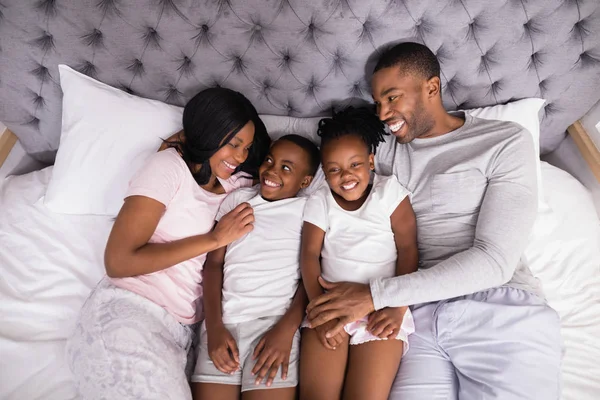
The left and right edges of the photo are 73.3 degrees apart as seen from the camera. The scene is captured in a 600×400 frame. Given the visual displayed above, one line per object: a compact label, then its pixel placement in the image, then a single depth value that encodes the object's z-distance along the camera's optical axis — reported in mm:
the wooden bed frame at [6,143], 1654
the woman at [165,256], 1040
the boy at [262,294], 1135
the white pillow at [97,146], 1454
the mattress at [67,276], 1157
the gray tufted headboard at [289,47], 1396
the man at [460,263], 1105
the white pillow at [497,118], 1551
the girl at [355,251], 1120
